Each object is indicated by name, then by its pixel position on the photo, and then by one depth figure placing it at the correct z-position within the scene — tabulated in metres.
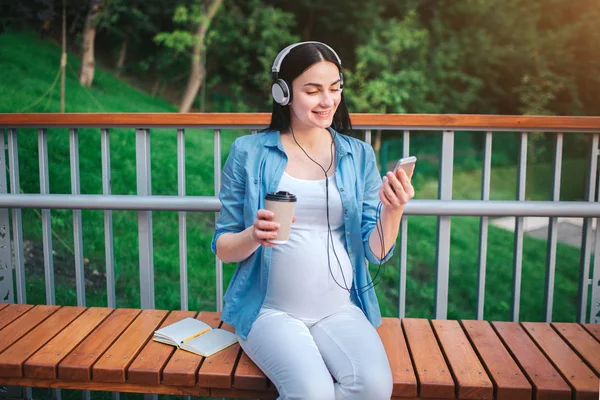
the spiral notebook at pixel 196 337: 1.96
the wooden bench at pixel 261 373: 1.77
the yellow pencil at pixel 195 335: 2.00
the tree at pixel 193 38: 11.11
